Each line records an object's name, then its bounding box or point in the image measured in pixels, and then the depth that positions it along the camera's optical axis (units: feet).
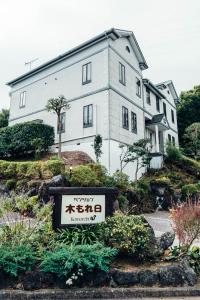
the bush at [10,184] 40.71
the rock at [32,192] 37.40
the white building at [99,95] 60.59
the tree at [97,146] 54.46
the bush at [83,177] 39.29
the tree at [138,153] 56.44
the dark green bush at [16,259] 15.38
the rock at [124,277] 16.28
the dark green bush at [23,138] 60.18
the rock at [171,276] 16.57
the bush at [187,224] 18.35
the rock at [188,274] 16.82
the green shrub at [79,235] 17.78
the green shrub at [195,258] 18.24
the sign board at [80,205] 18.45
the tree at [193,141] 88.89
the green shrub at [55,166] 39.91
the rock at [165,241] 19.08
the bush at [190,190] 55.21
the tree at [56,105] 56.65
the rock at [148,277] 16.42
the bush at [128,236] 17.78
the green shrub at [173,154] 73.56
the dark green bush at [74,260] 15.39
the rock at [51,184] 35.10
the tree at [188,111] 115.24
